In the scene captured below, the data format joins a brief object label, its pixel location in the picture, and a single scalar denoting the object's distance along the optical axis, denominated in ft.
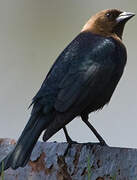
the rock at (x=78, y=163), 30.66
